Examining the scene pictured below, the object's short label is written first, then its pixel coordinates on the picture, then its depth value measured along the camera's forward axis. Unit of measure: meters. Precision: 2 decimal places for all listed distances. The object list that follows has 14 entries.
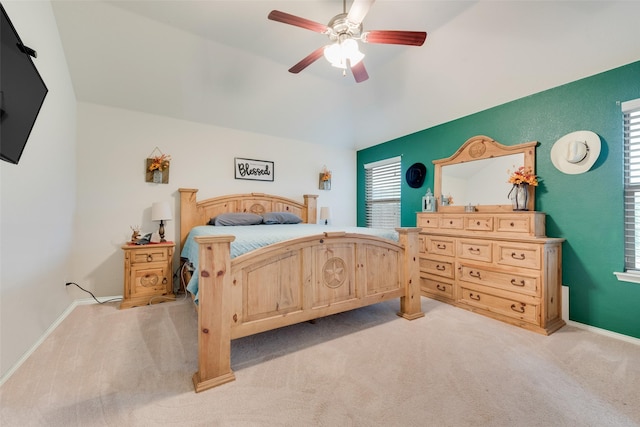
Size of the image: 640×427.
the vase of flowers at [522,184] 2.89
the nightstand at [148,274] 3.12
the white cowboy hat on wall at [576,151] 2.53
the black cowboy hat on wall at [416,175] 4.19
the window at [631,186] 2.34
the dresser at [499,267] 2.55
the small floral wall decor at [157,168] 3.62
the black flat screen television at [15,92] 1.54
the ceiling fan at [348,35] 1.91
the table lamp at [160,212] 3.37
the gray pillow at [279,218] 4.11
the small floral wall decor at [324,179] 5.17
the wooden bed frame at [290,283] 1.70
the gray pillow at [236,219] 3.80
